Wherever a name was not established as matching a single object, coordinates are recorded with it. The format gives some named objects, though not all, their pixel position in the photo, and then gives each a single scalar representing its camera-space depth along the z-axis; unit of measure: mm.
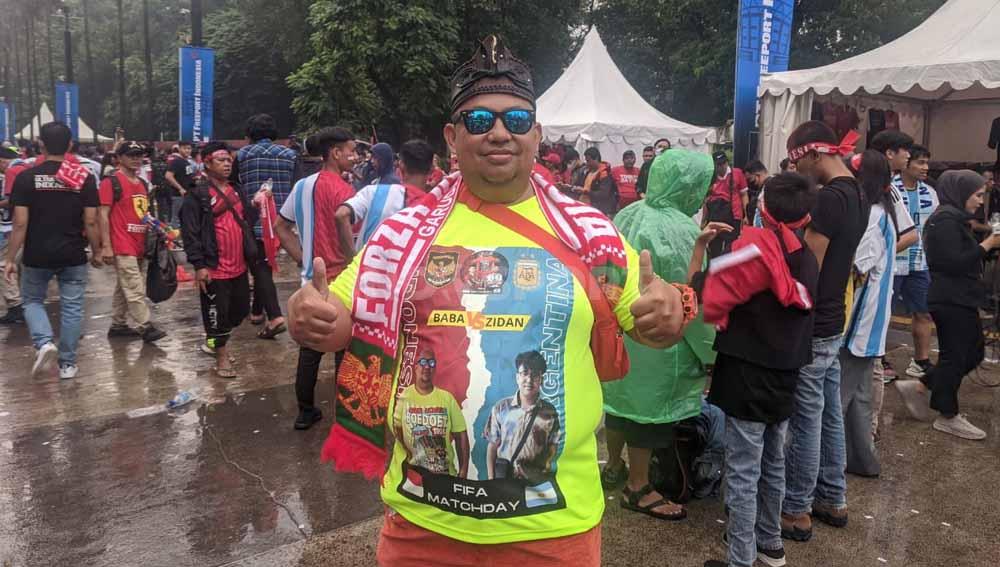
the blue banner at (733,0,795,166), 11117
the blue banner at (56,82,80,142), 27391
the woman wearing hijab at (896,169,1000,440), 4801
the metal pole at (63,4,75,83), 30875
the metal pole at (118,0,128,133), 28609
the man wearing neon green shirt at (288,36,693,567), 1892
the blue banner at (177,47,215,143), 12469
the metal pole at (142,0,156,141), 25138
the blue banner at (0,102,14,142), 34844
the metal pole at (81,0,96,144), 34247
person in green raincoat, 3727
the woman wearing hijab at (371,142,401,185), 4977
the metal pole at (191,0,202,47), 12703
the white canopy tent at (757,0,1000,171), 8625
